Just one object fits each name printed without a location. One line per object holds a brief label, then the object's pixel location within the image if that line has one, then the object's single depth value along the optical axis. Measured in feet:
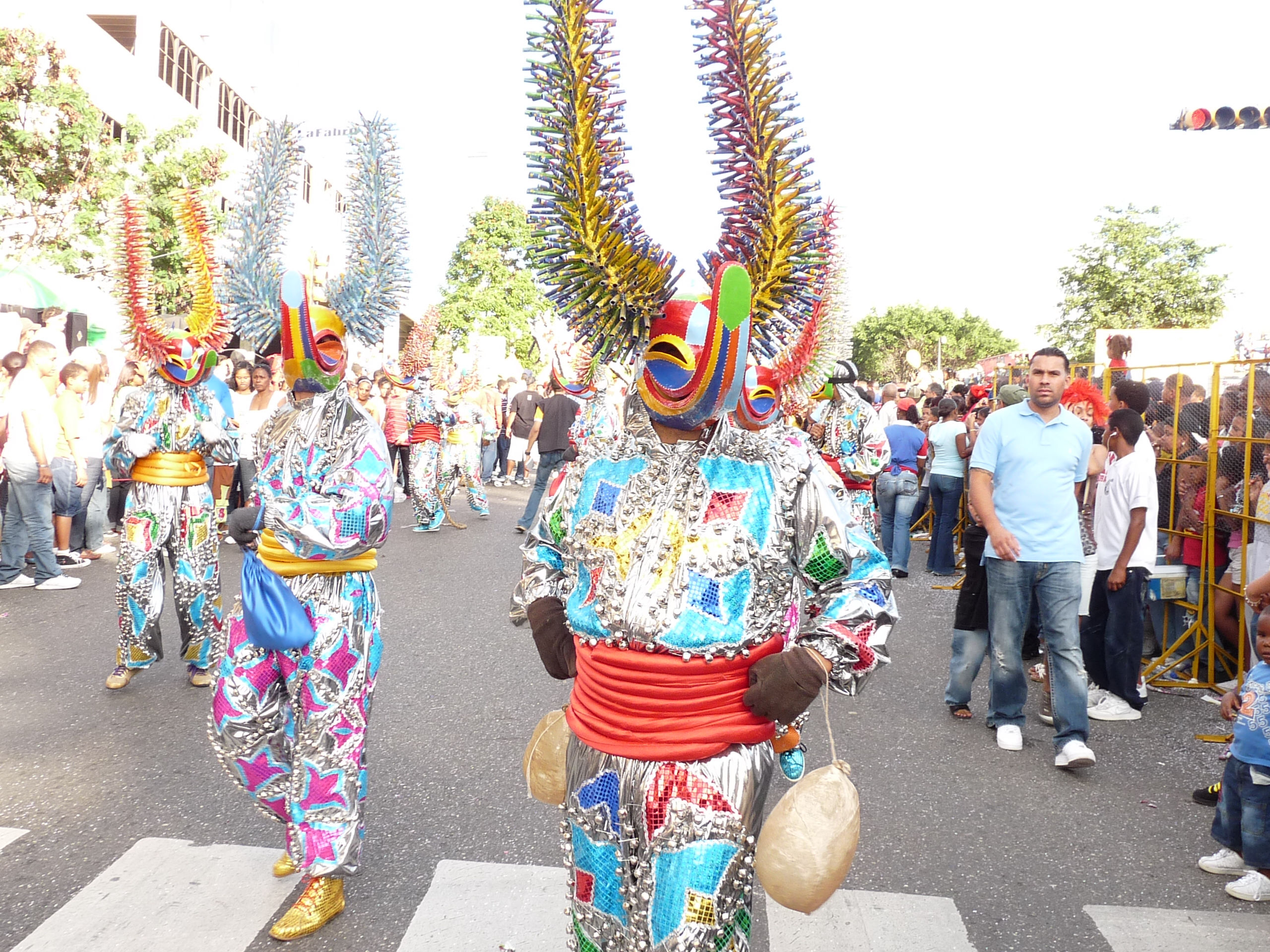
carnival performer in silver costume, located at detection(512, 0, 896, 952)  6.80
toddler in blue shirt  11.51
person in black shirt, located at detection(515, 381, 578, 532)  36.55
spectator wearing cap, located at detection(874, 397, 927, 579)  31.60
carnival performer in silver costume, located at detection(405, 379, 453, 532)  39.40
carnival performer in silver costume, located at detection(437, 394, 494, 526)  42.96
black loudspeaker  35.73
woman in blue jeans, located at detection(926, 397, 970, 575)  32.09
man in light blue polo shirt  15.48
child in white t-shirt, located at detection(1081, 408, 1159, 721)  17.44
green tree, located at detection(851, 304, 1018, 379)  222.89
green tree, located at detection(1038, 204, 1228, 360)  104.42
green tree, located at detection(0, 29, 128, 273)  46.65
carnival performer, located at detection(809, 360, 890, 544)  24.88
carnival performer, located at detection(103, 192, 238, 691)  17.46
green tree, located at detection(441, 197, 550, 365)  103.81
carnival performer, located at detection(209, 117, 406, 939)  10.48
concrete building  65.46
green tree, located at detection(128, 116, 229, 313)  49.11
